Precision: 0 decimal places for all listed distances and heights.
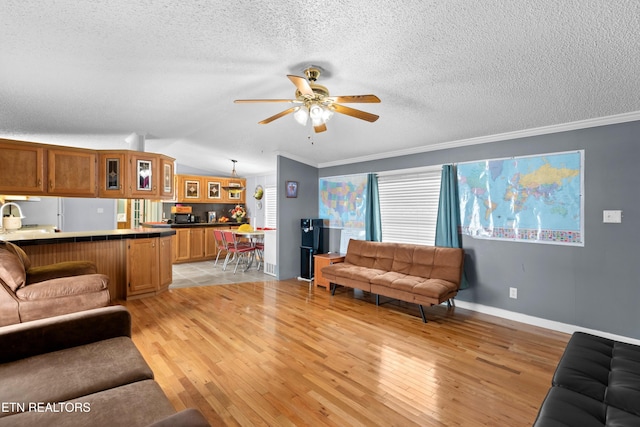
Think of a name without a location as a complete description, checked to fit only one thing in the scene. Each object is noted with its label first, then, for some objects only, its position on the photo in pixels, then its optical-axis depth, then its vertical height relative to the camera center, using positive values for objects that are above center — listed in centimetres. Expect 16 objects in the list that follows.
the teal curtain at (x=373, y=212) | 512 +0
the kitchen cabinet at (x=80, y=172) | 389 +57
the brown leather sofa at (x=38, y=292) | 212 -61
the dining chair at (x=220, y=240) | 652 -64
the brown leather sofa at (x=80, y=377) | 114 -78
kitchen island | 387 -59
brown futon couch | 364 -85
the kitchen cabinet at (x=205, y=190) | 766 +58
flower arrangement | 820 -3
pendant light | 729 +59
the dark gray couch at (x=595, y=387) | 130 -88
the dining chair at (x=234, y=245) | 618 -71
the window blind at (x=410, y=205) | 453 +11
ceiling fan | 228 +88
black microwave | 750 -17
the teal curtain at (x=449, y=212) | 414 +0
